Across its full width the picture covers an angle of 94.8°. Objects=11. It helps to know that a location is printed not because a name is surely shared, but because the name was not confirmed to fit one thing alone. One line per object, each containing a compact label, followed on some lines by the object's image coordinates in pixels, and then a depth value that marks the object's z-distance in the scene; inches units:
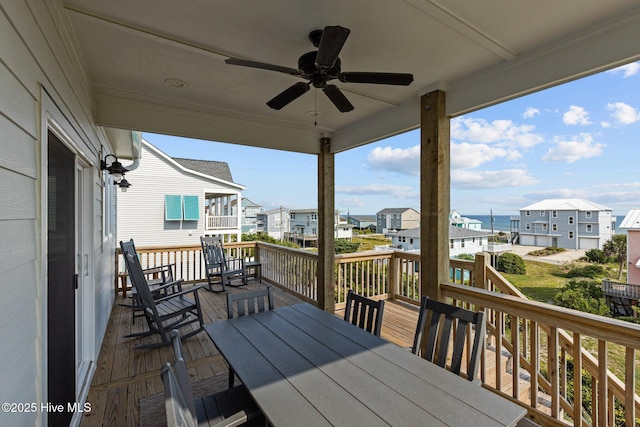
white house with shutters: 380.8
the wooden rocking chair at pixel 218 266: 227.0
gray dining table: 46.6
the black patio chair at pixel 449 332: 66.6
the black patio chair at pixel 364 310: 84.0
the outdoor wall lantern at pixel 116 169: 144.6
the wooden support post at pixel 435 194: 107.0
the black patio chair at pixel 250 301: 89.8
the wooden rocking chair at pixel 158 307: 125.4
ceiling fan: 67.0
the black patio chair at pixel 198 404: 36.2
